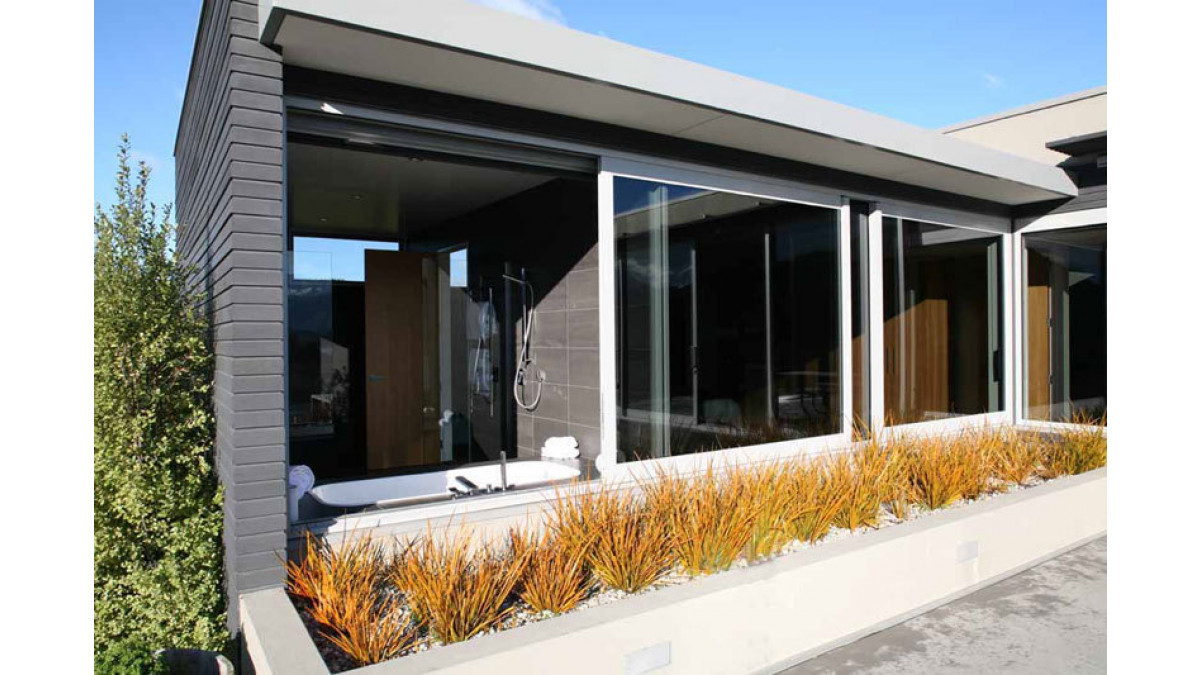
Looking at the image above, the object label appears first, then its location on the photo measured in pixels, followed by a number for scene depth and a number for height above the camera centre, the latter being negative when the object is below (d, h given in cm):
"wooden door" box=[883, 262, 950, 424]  706 -13
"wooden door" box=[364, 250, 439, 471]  774 -11
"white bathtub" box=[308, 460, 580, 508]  433 -92
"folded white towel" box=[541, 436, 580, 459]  576 -81
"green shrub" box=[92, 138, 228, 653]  359 -58
